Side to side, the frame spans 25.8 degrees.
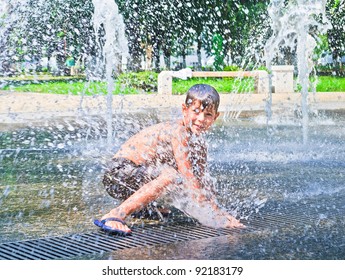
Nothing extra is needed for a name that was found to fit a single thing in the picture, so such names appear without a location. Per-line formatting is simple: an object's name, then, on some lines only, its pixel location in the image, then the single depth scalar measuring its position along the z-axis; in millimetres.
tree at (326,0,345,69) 30944
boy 4176
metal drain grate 3773
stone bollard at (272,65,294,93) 20156
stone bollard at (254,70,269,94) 19969
